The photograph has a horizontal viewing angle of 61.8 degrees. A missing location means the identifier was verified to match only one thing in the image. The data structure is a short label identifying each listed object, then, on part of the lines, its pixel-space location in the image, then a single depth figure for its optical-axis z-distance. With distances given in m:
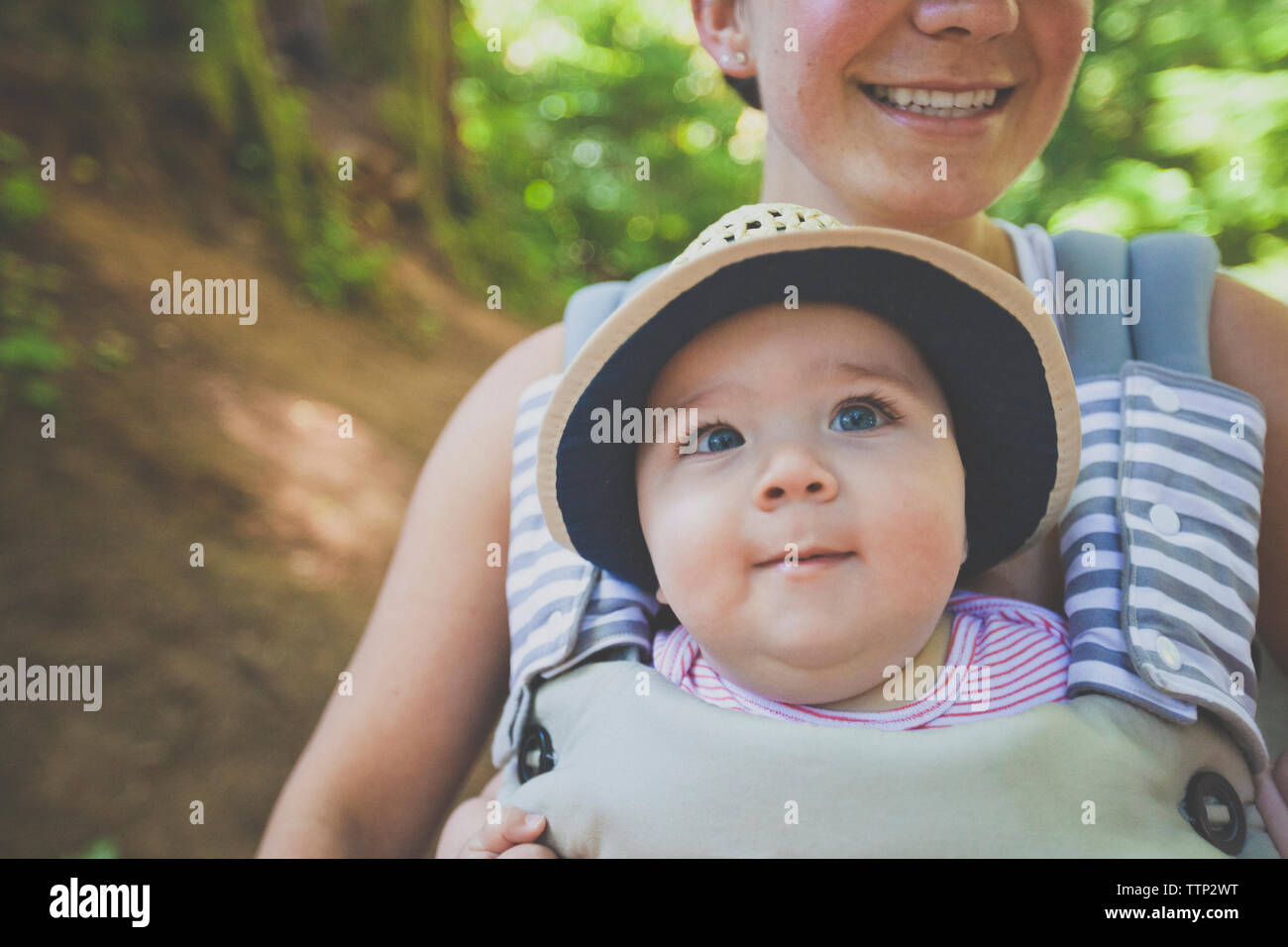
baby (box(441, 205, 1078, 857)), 0.35
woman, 0.42
